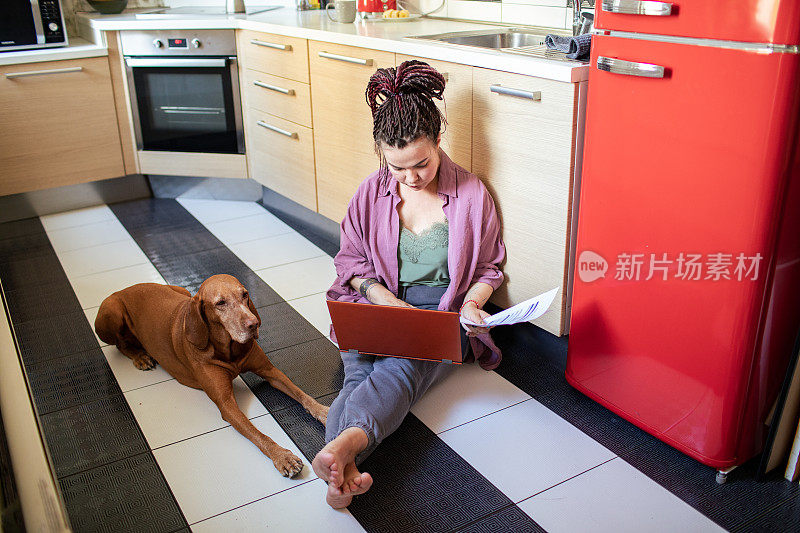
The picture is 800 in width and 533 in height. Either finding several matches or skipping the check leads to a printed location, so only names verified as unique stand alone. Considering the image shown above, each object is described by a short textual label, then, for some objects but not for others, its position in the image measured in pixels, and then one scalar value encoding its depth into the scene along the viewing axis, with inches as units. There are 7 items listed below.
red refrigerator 53.6
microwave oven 127.0
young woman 71.7
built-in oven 132.9
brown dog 72.1
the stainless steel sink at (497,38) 100.8
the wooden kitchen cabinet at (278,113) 117.9
